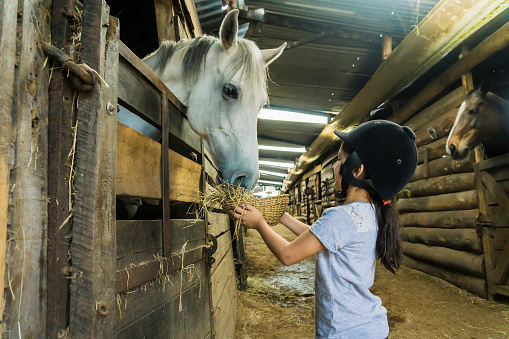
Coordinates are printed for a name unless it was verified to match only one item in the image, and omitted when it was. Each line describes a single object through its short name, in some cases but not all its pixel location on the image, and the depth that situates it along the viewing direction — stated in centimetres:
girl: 138
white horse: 207
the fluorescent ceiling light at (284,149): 1323
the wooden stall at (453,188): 391
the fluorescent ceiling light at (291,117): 880
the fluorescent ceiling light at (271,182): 2543
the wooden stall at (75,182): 75
